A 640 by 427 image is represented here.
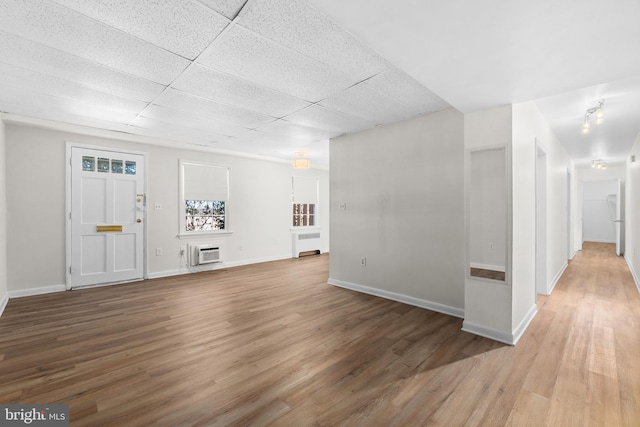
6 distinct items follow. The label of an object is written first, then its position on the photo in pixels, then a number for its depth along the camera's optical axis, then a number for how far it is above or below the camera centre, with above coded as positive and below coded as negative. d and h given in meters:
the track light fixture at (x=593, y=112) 3.23 +1.25
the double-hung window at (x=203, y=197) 5.89 +0.37
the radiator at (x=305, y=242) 7.83 -0.77
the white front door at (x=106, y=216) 4.71 -0.02
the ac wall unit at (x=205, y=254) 5.96 -0.84
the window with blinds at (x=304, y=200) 7.96 +0.40
